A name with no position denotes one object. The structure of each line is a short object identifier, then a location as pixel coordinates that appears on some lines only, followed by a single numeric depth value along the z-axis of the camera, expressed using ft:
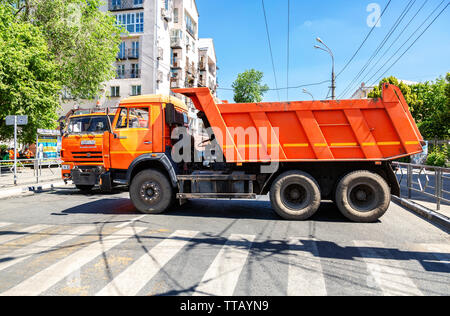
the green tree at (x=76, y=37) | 64.69
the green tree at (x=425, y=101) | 104.95
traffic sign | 40.79
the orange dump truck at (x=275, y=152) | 21.93
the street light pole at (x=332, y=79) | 70.08
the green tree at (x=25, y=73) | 51.75
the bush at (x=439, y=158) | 62.18
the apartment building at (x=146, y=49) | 110.83
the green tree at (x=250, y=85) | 204.13
